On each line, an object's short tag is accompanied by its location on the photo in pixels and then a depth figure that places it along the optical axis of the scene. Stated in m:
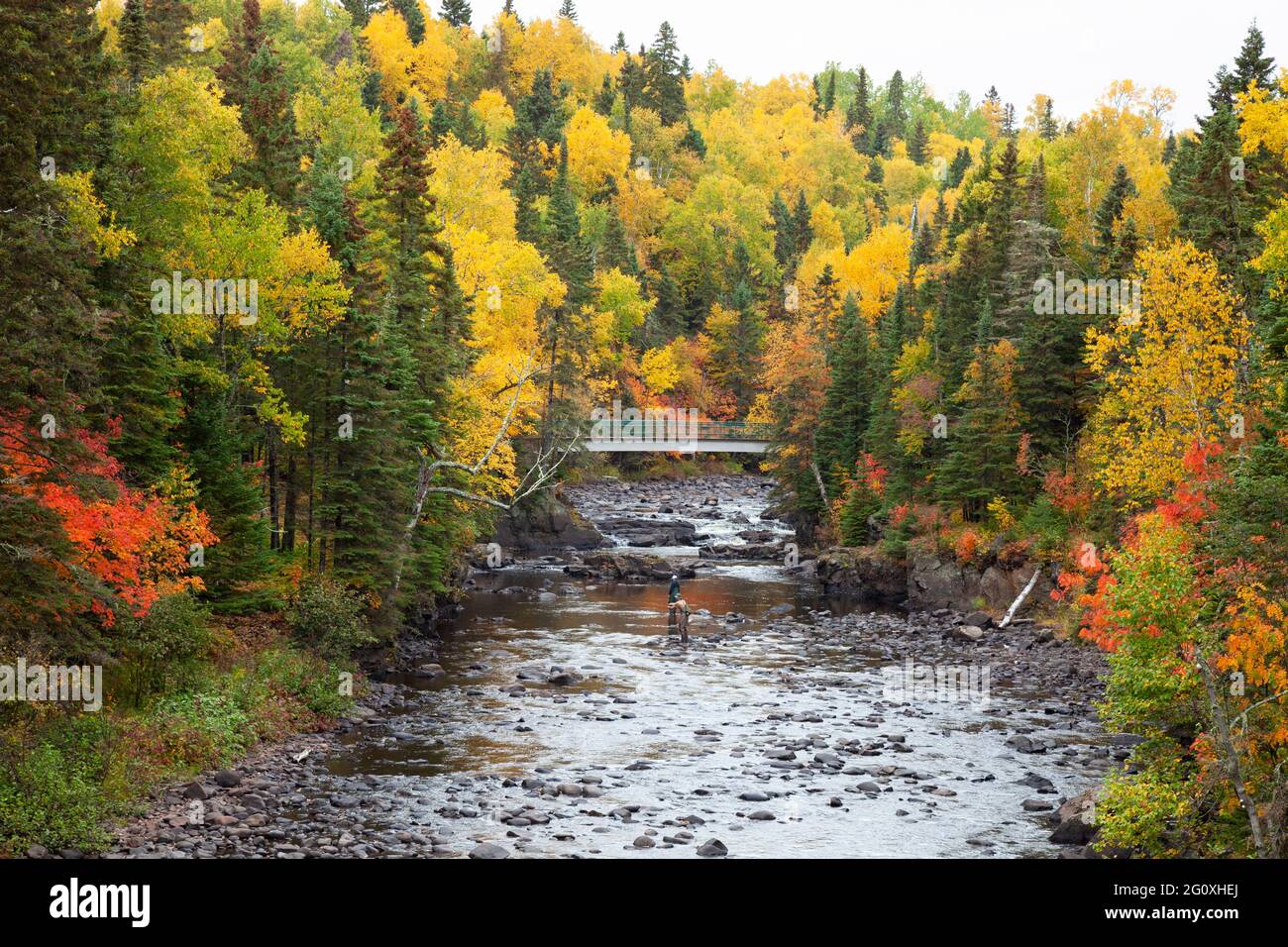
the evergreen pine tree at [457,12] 137.89
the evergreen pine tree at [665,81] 128.14
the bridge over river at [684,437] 83.25
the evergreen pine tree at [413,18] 124.06
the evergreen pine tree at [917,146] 153.00
